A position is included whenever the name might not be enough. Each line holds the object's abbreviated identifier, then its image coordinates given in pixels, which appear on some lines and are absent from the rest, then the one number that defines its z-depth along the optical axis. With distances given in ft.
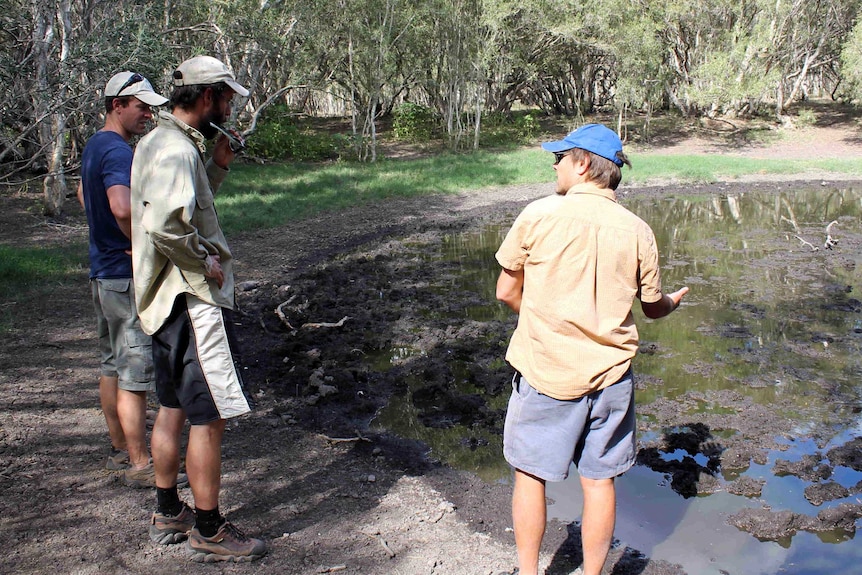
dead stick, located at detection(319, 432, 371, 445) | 15.75
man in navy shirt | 12.12
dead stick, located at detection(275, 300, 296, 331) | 24.04
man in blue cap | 9.09
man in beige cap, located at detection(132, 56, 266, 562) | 9.58
